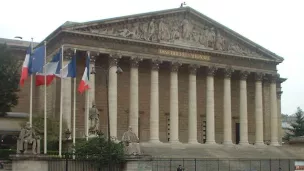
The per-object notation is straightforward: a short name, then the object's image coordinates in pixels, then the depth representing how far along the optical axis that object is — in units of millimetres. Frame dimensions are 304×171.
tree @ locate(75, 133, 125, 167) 28297
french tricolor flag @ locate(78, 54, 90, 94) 38253
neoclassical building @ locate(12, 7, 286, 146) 49000
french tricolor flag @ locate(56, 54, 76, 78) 36688
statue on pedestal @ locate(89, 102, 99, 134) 35916
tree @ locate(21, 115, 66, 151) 40250
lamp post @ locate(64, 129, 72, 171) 39816
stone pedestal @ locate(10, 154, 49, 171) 27469
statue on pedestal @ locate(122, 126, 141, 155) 29422
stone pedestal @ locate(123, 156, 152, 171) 28672
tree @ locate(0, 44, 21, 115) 45812
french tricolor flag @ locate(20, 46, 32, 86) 32875
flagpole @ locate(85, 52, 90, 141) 43509
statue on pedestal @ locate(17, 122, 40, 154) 28189
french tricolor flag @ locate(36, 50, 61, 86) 34000
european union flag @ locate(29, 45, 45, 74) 33038
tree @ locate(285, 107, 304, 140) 79062
